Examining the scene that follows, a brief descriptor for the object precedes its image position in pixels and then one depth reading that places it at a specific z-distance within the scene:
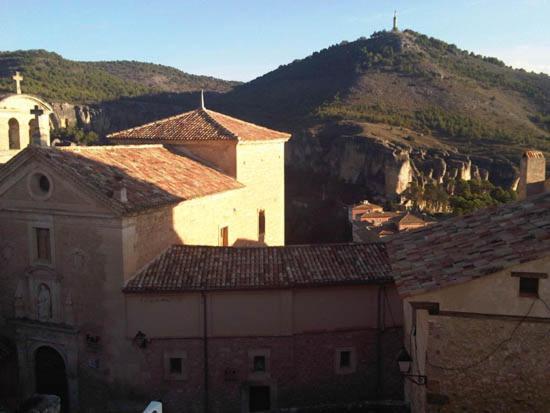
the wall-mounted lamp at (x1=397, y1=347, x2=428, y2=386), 8.46
